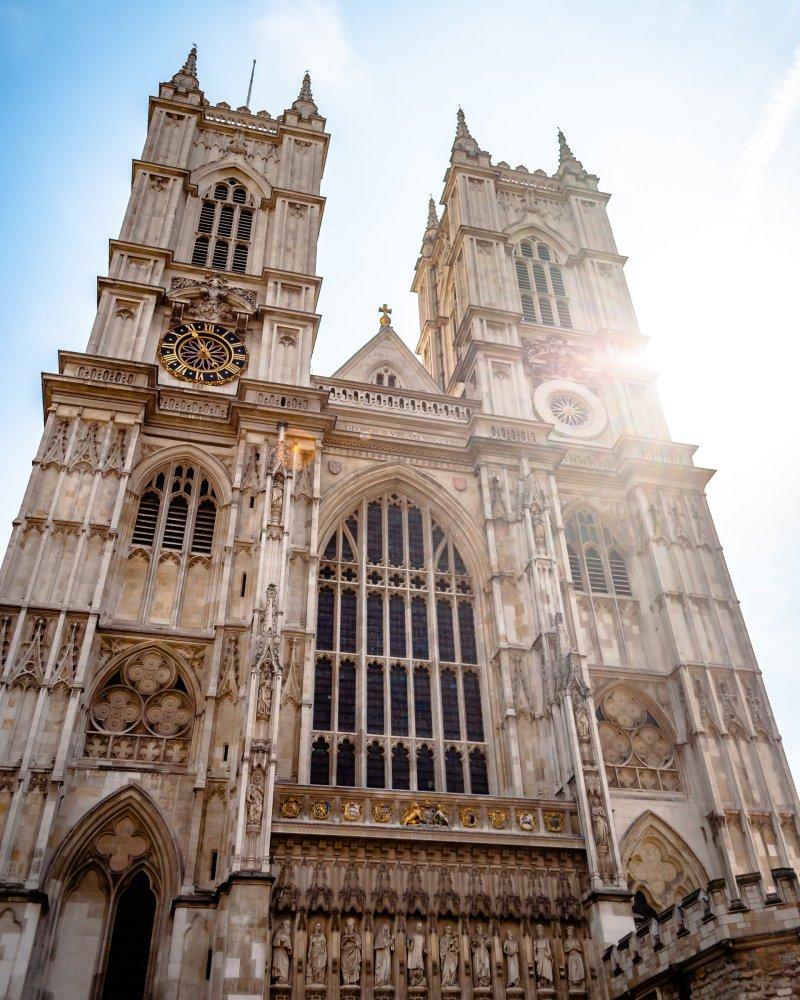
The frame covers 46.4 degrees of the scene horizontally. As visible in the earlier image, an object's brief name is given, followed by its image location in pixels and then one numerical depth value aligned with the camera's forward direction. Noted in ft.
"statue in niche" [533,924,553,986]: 56.08
